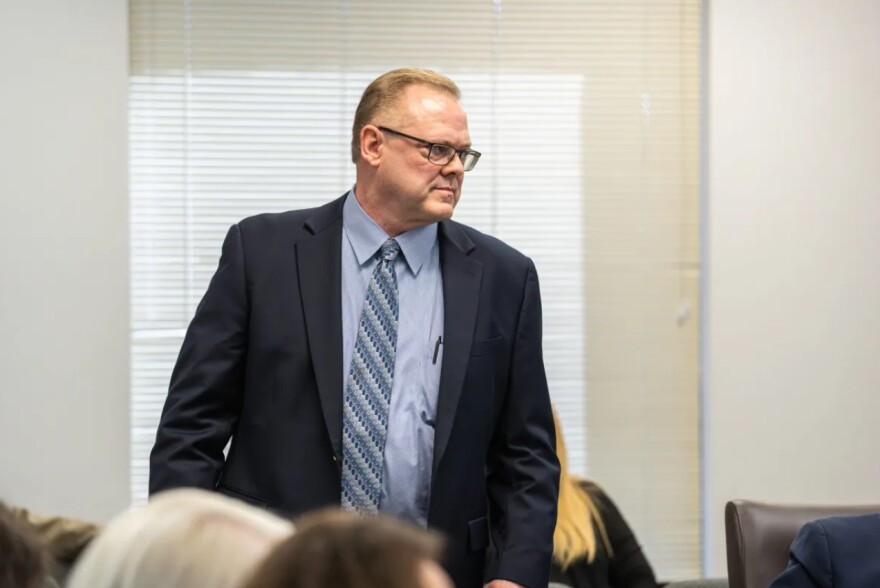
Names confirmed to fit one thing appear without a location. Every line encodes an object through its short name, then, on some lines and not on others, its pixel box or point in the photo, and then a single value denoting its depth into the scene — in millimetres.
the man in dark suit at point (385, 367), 5242
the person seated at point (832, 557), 5109
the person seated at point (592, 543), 7590
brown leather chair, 5746
